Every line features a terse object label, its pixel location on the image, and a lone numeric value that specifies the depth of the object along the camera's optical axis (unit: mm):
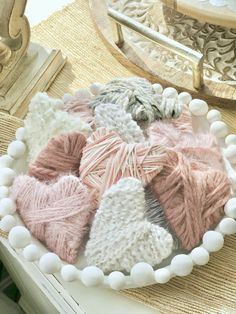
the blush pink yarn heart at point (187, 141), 669
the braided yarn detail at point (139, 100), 696
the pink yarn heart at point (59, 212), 617
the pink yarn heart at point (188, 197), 613
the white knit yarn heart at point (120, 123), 670
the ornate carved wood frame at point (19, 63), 801
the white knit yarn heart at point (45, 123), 693
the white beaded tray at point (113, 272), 597
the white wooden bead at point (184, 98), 740
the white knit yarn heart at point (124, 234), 590
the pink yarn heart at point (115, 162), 622
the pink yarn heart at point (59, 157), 662
